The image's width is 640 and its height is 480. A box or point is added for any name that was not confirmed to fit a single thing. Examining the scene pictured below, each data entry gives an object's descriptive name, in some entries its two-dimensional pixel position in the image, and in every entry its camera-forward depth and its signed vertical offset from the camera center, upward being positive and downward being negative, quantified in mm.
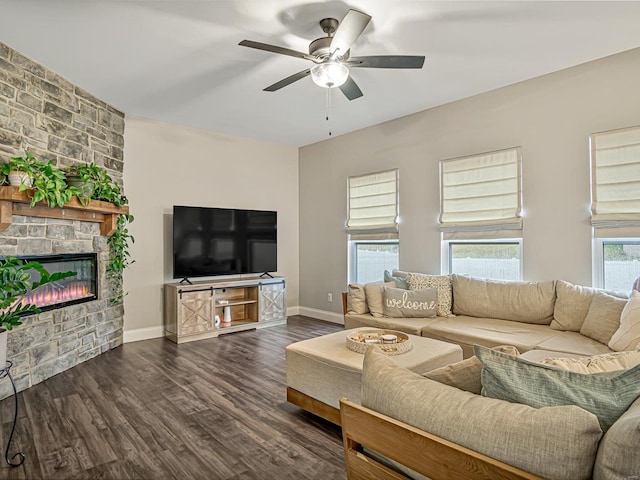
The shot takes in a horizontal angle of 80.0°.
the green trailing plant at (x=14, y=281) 2408 -247
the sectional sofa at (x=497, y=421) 876 -470
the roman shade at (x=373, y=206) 5129 +490
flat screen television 4969 +16
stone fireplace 3213 +225
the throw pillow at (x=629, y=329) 2509 -606
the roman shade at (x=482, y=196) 4000 +492
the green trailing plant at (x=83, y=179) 3576 +615
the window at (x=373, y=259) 5262 -264
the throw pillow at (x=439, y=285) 3986 -486
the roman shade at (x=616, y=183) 3250 +492
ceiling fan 2543 +1297
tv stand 4770 -862
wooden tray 2607 -729
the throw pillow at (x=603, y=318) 2832 -600
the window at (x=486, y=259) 4074 -213
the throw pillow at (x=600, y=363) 1223 -409
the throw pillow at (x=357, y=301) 4191 -660
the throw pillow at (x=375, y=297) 4074 -610
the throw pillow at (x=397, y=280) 4256 -449
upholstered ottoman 2439 -844
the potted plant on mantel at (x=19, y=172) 2996 +575
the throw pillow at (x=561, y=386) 1009 -405
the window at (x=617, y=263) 3330 -215
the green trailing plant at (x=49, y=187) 3082 +475
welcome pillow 3918 -653
